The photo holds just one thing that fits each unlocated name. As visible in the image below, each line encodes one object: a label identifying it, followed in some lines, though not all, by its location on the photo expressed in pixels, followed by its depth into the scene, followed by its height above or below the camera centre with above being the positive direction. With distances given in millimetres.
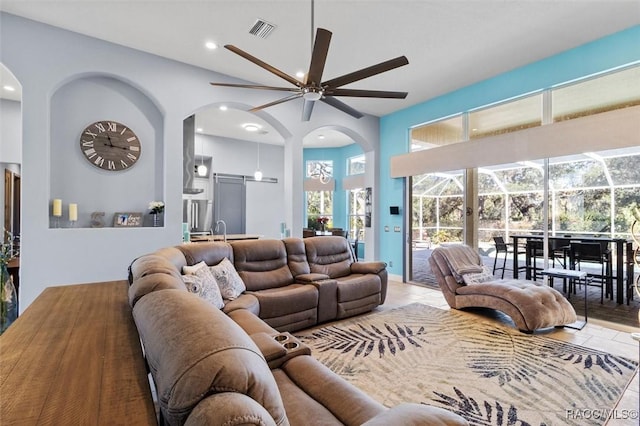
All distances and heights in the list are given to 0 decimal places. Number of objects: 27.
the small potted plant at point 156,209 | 4246 +55
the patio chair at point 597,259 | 4129 -627
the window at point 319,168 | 10180 +1479
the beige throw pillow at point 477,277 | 4355 -910
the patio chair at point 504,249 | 5090 -607
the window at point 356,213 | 9656 +2
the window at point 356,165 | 9516 +1509
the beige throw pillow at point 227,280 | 3379 -746
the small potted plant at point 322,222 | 9656 -282
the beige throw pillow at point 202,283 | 2859 -664
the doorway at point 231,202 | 8227 +298
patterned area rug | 2258 -1395
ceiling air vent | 3527 +2162
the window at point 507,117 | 4687 +1557
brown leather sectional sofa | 776 -462
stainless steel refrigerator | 7566 -49
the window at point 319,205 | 10344 +273
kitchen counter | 5901 -504
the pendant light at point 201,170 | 6727 +934
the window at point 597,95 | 3807 +1548
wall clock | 3975 +894
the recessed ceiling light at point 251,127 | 7203 +2065
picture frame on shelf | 4106 -92
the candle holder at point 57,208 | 3686 +60
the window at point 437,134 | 5730 +1551
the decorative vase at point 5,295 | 2998 -818
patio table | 3986 -570
